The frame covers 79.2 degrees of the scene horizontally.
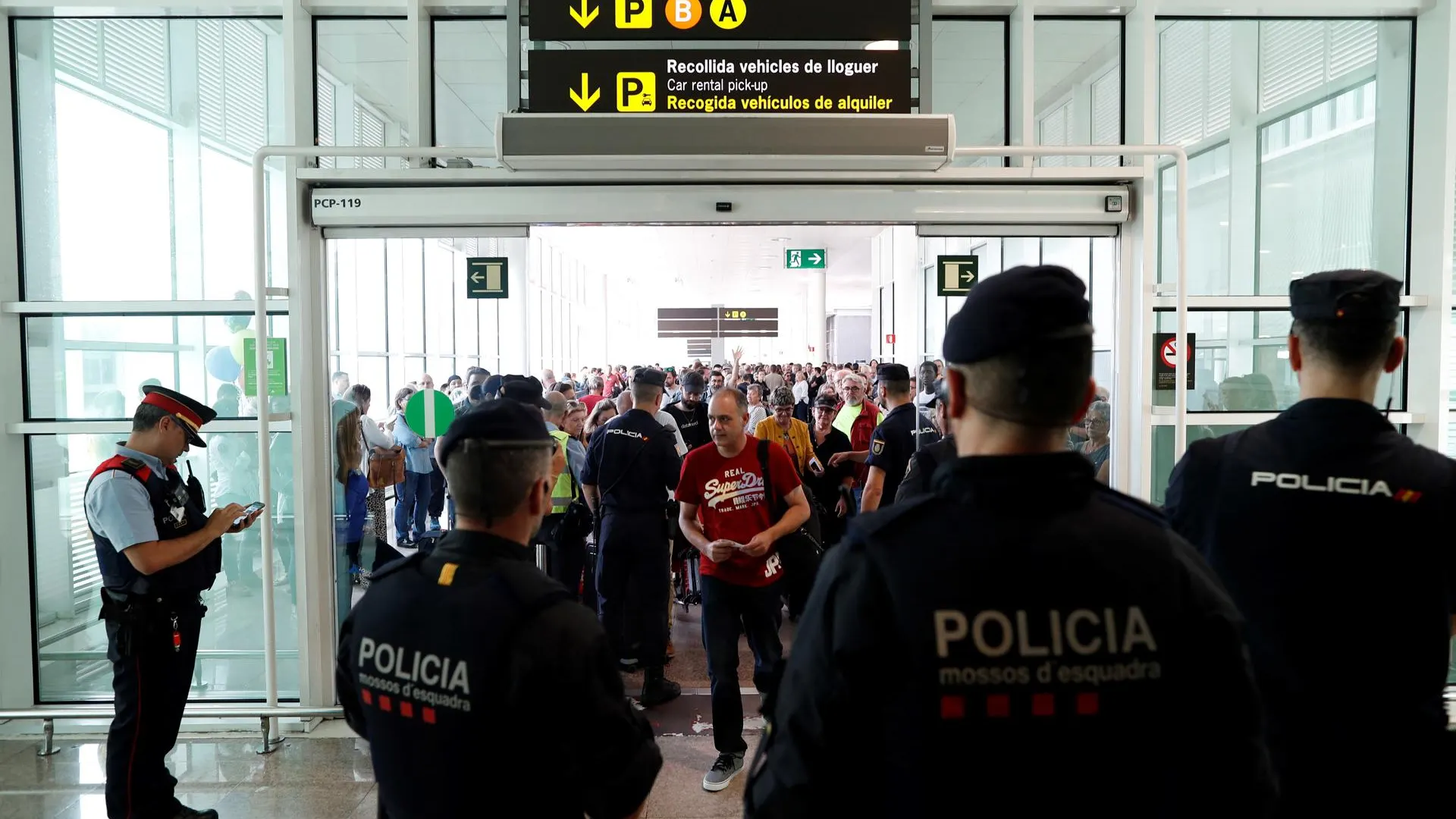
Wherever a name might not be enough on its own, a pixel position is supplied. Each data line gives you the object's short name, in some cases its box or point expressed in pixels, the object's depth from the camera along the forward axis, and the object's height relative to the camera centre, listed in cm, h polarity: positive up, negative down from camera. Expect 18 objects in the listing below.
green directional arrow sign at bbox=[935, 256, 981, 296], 523 +53
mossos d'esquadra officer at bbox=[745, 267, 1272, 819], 119 -40
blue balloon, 508 +2
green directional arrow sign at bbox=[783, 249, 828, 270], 2111 +253
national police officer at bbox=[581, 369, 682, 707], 529 -95
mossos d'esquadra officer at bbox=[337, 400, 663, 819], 171 -64
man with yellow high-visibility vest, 588 -109
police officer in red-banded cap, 356 -89
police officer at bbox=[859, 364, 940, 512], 550 -53
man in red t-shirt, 419 -85
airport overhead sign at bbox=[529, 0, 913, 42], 404 +159
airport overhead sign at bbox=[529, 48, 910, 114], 409 +133
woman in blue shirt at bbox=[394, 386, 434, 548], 1019 -148
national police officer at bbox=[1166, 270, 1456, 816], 193 -48
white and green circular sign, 527 -28
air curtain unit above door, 404 +105
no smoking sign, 479 +1
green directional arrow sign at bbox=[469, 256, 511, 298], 557 +57
